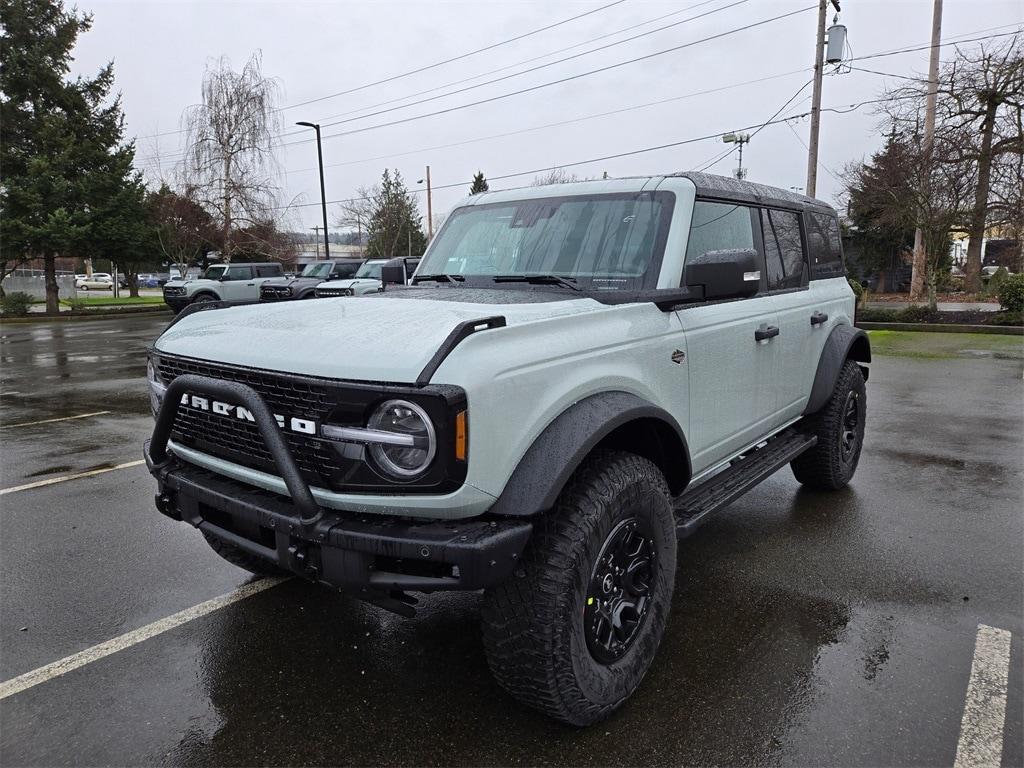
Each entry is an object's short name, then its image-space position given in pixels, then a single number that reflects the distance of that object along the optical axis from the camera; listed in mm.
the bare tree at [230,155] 32188
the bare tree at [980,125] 17609
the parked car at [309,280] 19781
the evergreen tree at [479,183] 61112
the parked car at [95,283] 51894
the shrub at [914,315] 17366
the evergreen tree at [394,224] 52531
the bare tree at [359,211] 55906
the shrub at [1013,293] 16141
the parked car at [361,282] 16062
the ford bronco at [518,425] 2115
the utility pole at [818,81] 16734
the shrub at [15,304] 24031
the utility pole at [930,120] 18328
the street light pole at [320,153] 29117
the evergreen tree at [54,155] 23891
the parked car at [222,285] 23641
